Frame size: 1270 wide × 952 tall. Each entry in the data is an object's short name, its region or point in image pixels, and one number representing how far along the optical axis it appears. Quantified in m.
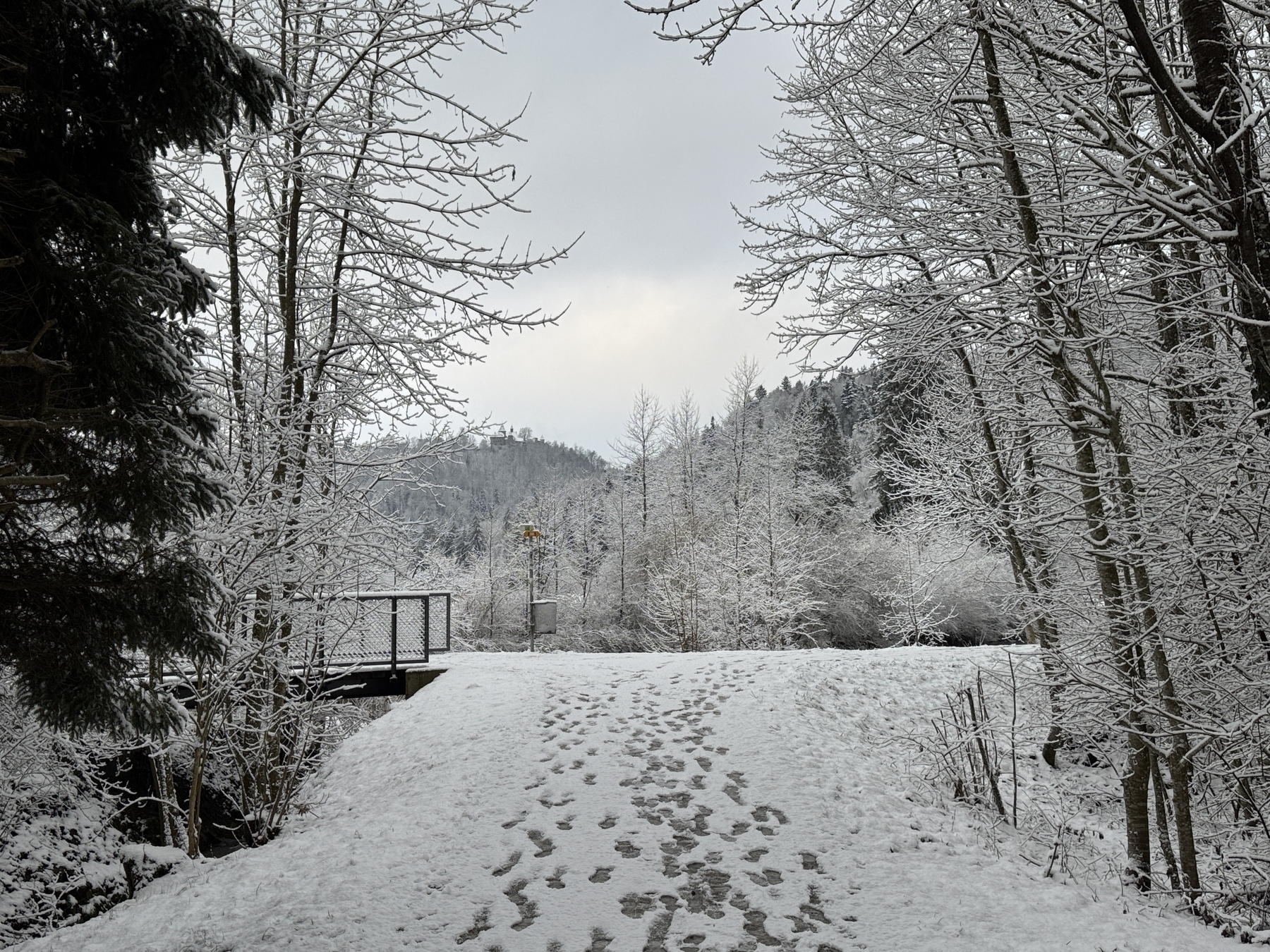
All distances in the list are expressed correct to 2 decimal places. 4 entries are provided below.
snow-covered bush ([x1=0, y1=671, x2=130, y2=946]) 4.91
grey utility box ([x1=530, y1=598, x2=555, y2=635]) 13.23
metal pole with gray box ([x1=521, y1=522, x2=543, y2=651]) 16.70
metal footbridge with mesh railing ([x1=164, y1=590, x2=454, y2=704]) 10.55
